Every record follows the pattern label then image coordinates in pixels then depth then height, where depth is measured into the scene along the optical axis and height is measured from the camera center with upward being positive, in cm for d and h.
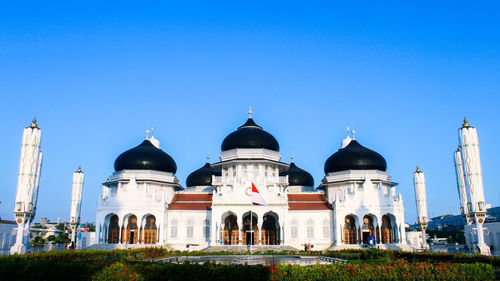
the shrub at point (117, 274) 1283 -133
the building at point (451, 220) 11209 +396
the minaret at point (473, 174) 3231 +480
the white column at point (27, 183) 3206 +416
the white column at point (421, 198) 4606 +398
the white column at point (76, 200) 4588 +387
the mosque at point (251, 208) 4153 +261
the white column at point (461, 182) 3694 +465
